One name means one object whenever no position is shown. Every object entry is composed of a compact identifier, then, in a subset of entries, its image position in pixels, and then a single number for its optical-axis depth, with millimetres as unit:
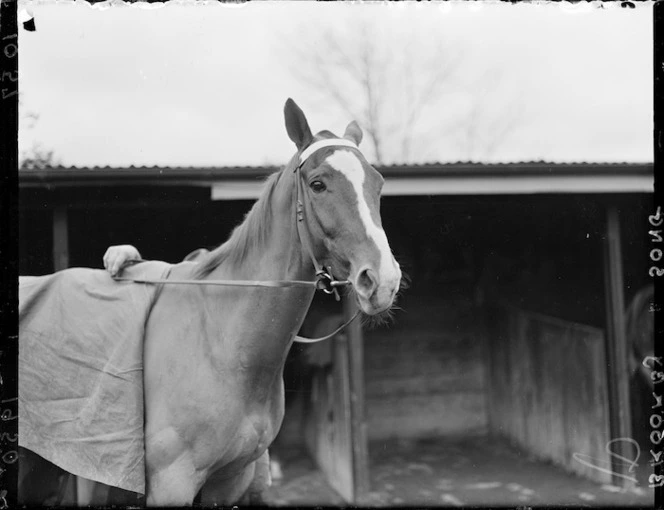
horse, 2436
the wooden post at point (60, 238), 4523
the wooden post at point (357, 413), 5402
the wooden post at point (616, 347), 5441
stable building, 4891
